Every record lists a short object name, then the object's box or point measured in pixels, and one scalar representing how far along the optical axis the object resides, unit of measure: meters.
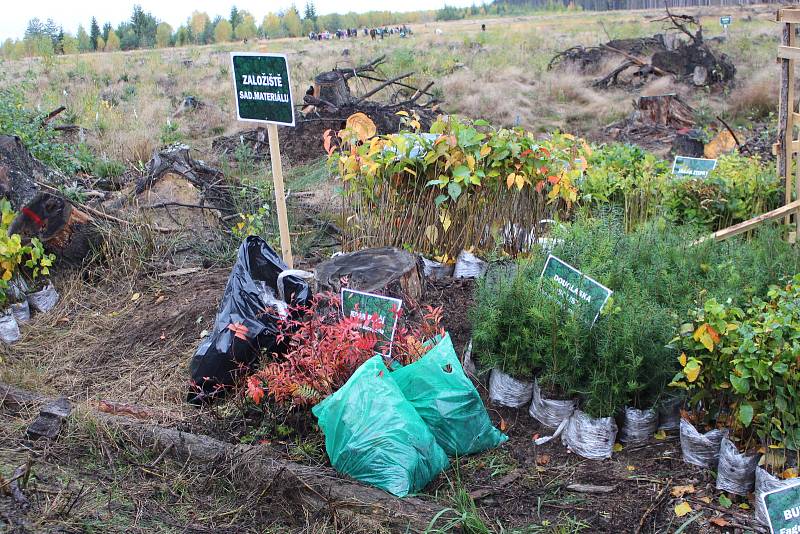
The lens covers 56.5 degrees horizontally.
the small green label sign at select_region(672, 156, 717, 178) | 5.83
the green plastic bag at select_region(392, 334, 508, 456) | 3.13
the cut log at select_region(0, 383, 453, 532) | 2.64
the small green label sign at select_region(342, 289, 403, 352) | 3.58
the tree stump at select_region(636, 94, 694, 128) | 11.27
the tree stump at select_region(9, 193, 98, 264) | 5.15
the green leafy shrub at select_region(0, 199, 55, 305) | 4.68
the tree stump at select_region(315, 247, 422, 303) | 3.89
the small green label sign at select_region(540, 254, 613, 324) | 3.24
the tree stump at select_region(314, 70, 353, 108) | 10.72
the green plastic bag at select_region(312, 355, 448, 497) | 2.85
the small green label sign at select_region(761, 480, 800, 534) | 2.21
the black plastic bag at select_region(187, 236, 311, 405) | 3.68
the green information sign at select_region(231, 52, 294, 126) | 4.23
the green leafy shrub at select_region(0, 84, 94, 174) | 6.84
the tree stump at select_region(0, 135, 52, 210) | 5.52
